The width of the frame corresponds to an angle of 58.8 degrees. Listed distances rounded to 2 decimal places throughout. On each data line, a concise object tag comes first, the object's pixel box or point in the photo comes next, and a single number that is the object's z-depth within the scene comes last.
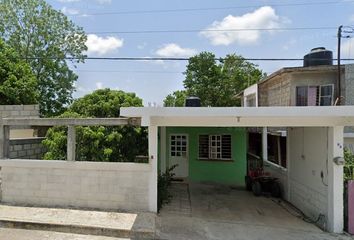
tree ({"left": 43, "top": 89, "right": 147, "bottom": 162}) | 9.98
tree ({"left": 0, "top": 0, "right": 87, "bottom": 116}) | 21.73
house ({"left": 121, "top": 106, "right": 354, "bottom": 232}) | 6.67
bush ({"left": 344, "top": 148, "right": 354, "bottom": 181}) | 7.42
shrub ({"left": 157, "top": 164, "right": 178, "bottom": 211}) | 8.47
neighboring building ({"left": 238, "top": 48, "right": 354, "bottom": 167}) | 13.93
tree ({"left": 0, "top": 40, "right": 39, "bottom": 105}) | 14.31
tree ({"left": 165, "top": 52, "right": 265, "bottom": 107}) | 27.69
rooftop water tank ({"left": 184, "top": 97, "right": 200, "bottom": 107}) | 9.43
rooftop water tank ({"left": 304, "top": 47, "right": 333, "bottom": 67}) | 15.96
